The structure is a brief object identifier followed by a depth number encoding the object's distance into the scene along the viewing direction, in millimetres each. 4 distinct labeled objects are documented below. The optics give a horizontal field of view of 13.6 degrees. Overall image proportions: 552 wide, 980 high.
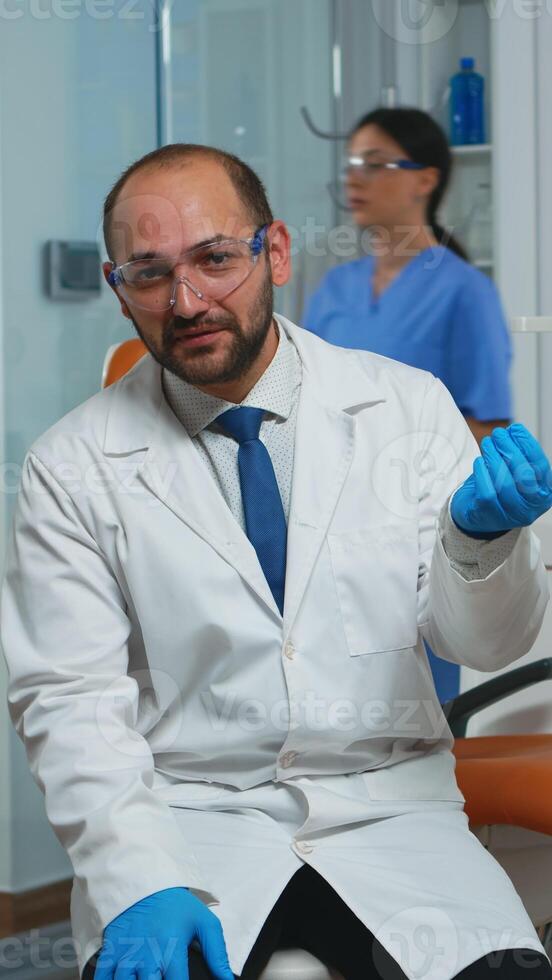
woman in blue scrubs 2875
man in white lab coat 2046
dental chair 2197
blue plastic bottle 3769
